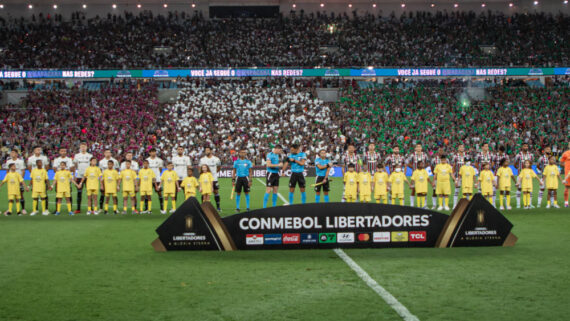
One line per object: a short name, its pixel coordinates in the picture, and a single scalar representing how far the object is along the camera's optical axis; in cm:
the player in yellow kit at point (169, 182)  1573
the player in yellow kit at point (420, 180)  1586
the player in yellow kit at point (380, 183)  1517
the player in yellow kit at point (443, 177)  1562
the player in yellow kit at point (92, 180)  1588
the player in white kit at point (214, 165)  1619
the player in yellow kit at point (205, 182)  1520
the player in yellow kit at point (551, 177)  1641
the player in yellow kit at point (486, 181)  1570
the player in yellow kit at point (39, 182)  1566
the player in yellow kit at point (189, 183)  1516
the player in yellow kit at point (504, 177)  1598
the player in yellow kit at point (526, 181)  1630
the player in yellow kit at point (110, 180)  1582
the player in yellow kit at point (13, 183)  1559
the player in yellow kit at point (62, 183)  1580
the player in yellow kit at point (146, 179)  1562
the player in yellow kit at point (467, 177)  1579
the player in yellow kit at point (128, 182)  1582
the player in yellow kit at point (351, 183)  1524
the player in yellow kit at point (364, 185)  1516
